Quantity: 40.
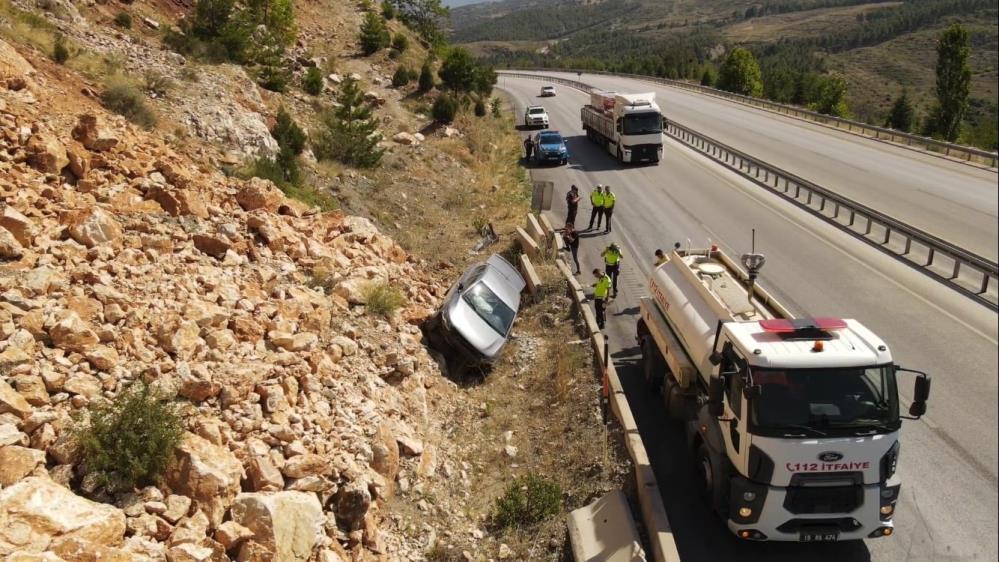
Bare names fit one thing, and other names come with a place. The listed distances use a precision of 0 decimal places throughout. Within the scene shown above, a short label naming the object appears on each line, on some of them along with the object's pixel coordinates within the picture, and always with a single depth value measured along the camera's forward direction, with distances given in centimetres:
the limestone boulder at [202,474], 798
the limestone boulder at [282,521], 795
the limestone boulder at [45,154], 1220
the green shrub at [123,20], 2211
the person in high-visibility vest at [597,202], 2234
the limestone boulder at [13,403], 767
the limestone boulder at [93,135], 1332
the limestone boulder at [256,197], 1492
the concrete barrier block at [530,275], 1827
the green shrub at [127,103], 1578
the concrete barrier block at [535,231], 2109
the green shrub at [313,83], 2867
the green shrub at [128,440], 773
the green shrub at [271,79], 2627
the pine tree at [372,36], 4069
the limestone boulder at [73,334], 886
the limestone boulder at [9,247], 996
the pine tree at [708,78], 7762
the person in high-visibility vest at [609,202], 2225
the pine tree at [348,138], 2361
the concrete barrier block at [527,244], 2017
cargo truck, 3241
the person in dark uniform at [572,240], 2000
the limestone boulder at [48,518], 641
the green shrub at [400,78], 3800
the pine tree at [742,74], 6881
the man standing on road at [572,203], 2186
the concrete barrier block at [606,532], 879
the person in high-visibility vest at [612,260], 1720
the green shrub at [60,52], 1652
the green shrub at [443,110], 3550
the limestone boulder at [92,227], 1105
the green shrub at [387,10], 5386
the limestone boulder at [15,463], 714
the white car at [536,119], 4741
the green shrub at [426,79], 3838
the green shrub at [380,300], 1402
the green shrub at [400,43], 4347
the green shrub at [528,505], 1023
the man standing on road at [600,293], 1559
